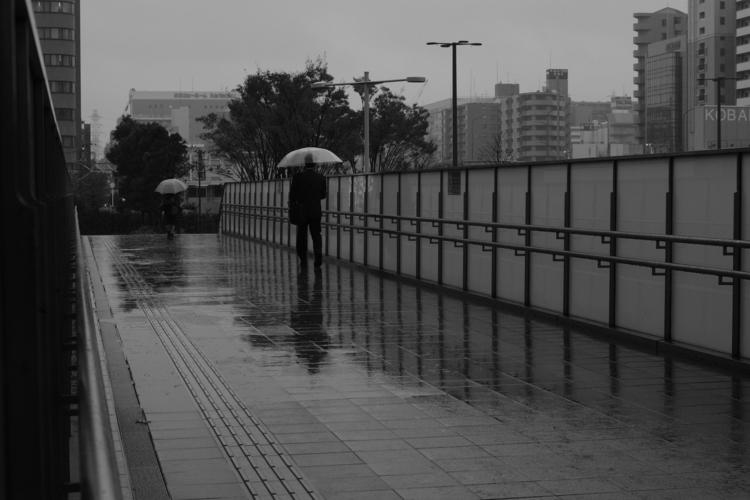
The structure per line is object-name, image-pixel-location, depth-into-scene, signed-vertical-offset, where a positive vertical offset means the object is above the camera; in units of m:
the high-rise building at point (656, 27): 184.27 +30.13
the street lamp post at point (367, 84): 38.69 +4.23
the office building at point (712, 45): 143.75 +21.17
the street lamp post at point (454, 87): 39.88 +4.44
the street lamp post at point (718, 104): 51.36 +5.35
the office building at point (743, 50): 138.50 +19.61
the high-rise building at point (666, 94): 151.00 +15.93
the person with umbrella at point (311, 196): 18.92 +0.20
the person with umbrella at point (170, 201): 33.72 +0.20
